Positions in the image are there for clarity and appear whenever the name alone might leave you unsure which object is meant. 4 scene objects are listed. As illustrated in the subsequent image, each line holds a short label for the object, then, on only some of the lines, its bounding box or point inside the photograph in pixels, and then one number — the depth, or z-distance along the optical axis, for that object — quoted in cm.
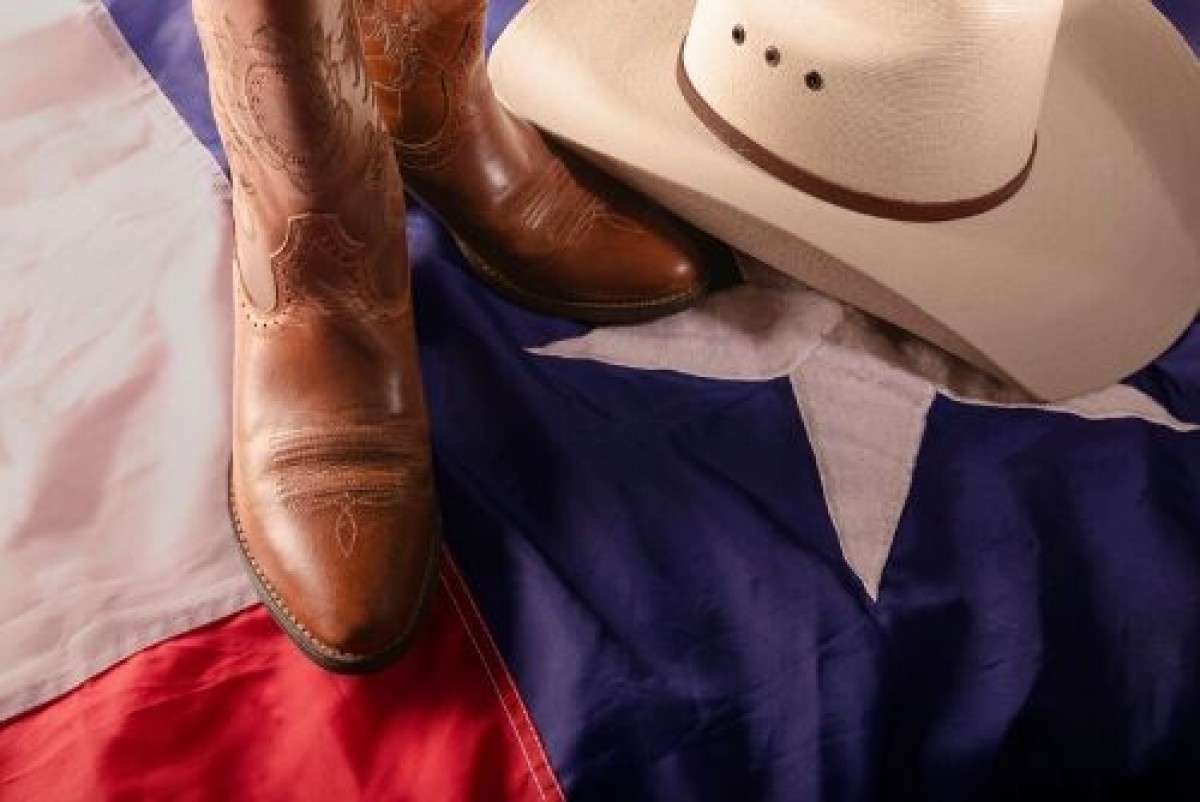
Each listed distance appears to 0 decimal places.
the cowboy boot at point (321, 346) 68
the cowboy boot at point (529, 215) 91
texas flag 69
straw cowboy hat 84
